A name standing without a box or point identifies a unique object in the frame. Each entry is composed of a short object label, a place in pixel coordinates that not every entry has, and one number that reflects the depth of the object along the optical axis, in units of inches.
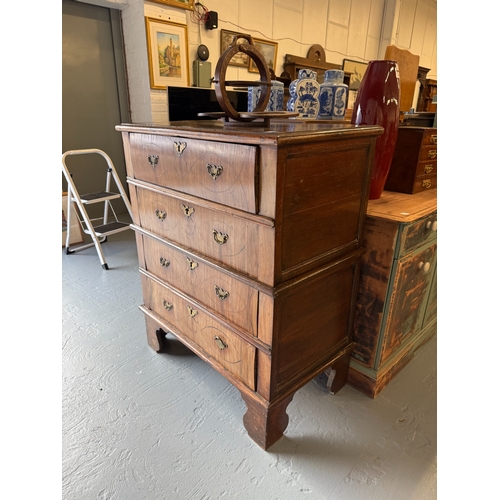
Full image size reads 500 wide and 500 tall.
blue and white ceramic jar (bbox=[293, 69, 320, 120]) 66.2
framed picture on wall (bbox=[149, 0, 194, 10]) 127.7
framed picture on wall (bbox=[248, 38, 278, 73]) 163.3
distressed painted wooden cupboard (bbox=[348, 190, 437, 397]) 55.7
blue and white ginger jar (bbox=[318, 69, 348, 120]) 66.6
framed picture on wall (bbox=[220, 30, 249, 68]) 149.7
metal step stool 115.6
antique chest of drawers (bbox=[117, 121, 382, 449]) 41.4
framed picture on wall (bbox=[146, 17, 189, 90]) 128.7
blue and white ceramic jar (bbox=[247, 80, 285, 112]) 67.7
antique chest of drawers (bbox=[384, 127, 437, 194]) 62.8
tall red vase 56.5
